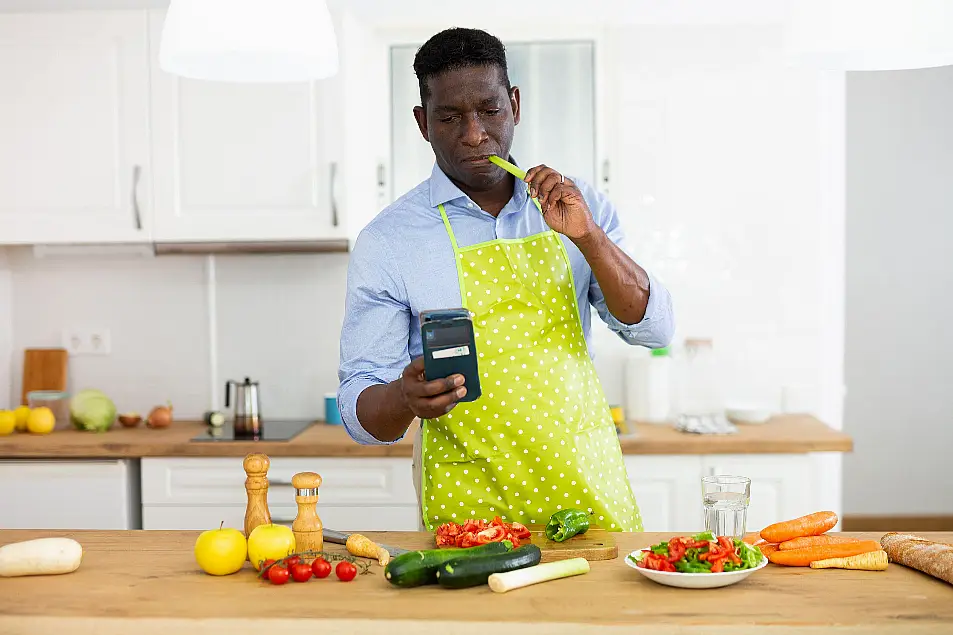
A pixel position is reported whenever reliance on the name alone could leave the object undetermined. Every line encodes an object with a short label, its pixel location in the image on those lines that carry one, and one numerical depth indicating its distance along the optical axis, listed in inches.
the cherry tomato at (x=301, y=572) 57.1
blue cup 130.0
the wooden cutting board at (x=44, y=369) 137.6
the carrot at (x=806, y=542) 60.1
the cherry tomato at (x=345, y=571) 57.3
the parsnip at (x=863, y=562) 58.2
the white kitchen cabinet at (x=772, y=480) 115.9
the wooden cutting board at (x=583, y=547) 60.6
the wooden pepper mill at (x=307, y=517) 61.9
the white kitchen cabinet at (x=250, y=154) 122.7
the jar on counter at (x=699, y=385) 134.0
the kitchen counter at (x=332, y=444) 114.8
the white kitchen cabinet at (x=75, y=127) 124.3
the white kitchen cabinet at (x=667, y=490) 116.3
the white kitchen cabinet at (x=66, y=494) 118.4
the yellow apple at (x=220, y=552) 58.3
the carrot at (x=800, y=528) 61.2
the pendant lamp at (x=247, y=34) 62.6
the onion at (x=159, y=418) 128.0
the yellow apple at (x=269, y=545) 59.1
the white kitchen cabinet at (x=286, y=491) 117.6
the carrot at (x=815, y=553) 58.9
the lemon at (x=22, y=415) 126.3
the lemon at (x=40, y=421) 124.3
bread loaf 56.1
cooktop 121.8
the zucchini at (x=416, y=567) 55.4
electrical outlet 139.6
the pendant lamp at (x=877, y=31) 62.3
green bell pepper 62.9
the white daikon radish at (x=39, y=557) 59.1
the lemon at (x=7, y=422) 124.4
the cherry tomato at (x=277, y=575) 56.7
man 71.0
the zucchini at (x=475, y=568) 54.9
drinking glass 62.0
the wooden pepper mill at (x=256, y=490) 63.4
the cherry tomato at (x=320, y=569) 57.7
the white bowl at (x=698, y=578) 54.0
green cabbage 126.3
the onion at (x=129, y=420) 128.9
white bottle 129.8
